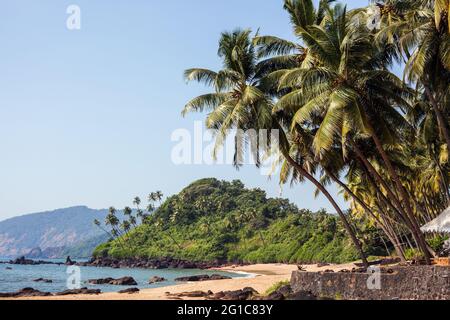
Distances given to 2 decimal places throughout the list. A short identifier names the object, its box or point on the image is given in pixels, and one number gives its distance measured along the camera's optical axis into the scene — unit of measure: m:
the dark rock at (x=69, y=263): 127.00
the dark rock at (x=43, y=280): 60.25
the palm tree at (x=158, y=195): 123.06
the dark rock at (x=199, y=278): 54.15
